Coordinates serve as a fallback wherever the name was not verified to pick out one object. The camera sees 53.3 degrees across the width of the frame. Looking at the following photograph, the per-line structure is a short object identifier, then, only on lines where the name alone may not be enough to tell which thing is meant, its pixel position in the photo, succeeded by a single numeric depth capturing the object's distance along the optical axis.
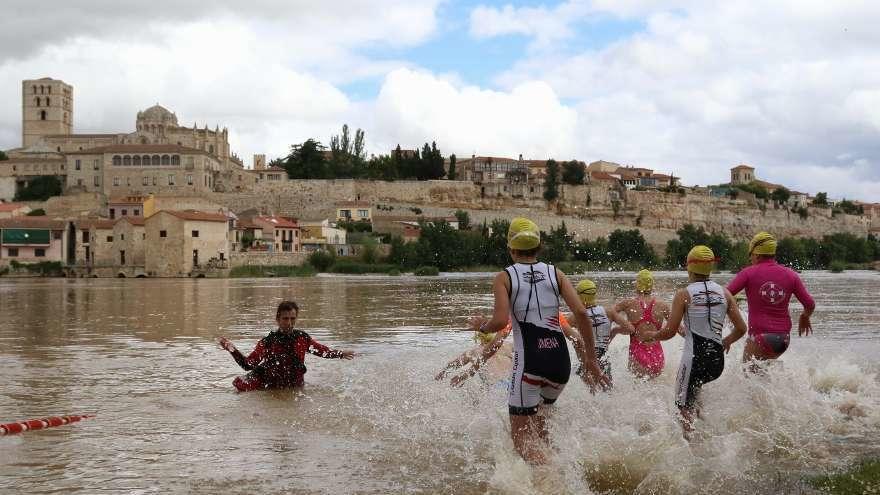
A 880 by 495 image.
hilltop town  68.12
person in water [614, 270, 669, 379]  8.75
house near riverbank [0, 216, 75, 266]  69.12
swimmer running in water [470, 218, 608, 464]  5.59
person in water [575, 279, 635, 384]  8.52
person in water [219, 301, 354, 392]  9.66
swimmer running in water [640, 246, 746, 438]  6.81
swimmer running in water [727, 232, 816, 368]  7.85
